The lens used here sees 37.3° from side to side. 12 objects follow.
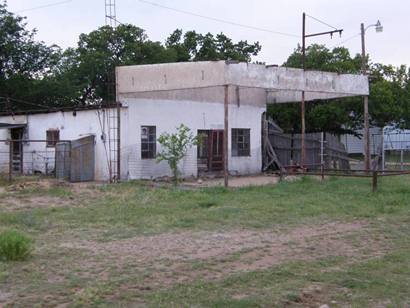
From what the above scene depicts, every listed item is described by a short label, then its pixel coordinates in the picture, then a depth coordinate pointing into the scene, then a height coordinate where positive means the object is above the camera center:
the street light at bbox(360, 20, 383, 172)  25.36 +0.85
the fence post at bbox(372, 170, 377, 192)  16.96 -0.76
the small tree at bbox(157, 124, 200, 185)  21.28 +0.28
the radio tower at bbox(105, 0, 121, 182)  22.08 +0.55
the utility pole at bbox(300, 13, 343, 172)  28.38 +5.72
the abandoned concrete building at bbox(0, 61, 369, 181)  20.25 +1.34
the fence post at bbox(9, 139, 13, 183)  20.41 -0.54
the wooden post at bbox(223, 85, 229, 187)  18.64 +0.30
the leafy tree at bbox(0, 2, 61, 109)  35.81 +5.70
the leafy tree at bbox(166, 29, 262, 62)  44.09 +7.92
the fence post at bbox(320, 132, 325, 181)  25.94 +0.31
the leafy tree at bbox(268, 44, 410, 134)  35.59 +2.88
